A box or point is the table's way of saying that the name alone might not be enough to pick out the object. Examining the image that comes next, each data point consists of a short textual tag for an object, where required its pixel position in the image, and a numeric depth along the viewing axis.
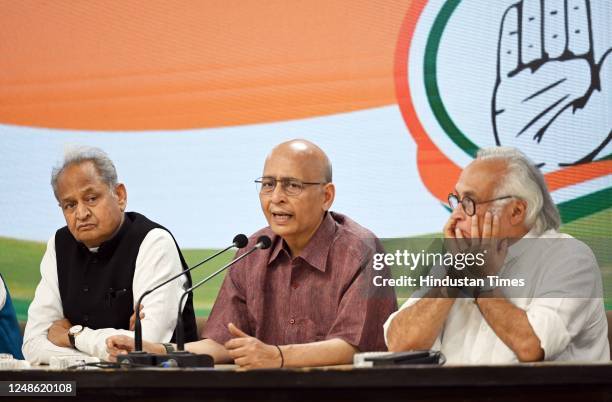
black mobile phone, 4.89
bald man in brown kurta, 6.63
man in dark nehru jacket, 7.23
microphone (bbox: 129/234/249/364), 5.37
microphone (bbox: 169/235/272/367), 5.38
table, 4.64
